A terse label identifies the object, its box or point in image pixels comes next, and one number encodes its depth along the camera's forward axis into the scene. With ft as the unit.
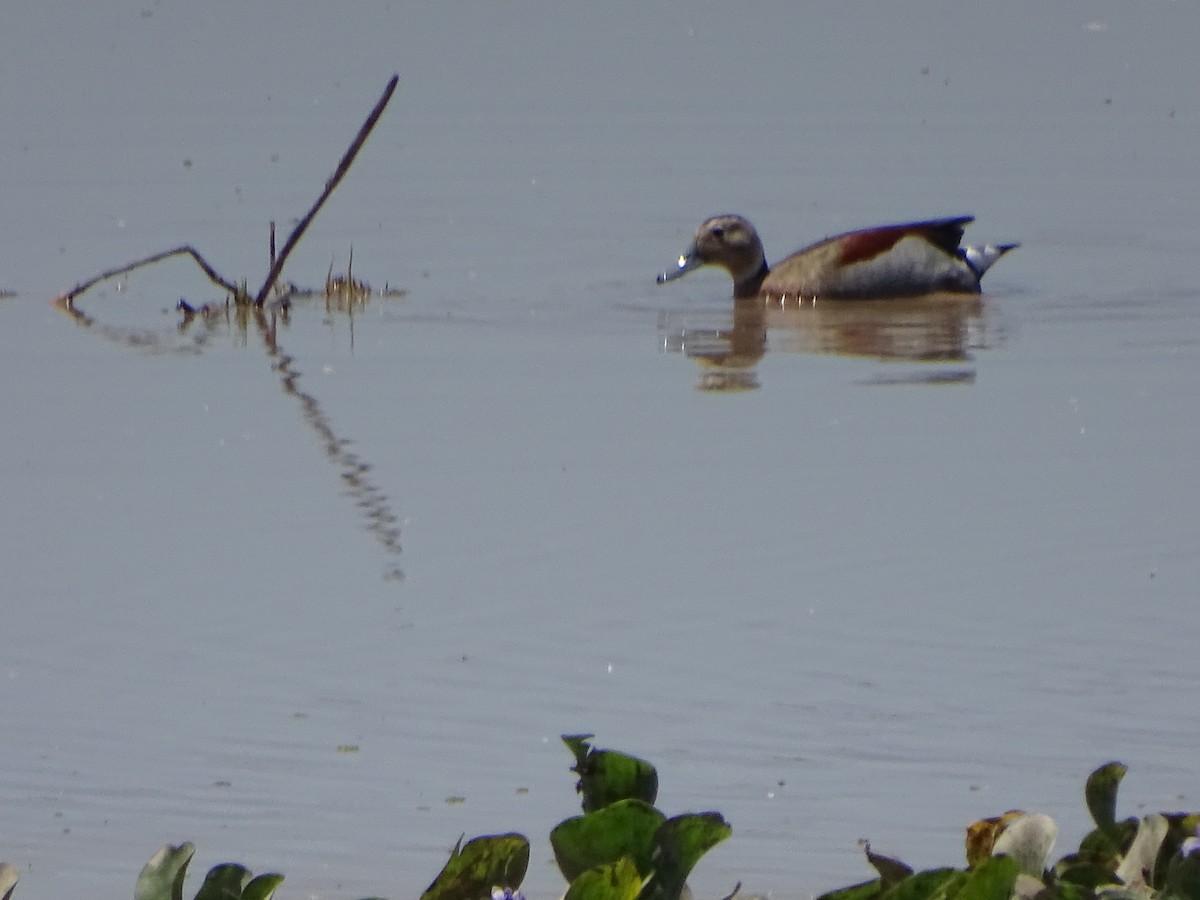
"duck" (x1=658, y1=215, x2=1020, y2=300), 76.38
